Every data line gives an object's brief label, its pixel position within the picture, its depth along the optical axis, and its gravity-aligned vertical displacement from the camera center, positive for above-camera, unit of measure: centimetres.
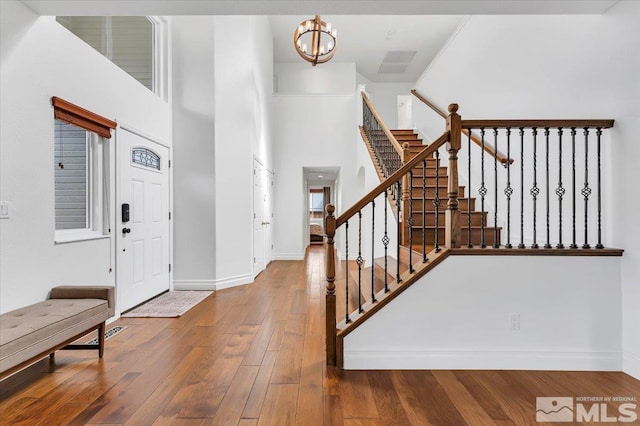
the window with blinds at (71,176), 328 +36
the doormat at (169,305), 405 -115
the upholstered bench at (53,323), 207 -74
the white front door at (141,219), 407 -9
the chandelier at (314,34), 620 +314
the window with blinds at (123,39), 368 +203
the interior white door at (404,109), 1084 +310
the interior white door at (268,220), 740 -18
